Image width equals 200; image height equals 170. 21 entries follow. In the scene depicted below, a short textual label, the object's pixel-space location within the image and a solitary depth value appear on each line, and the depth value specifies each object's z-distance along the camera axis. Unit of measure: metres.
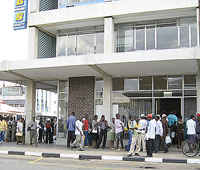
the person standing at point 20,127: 17.22
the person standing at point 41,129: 20.05
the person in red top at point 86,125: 16.36
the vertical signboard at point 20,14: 19.17
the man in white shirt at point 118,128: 14.86
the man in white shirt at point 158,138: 13.34
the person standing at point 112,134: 15.38
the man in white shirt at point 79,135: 14.13
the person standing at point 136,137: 11.91
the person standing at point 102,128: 15.41
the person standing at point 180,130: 14.82
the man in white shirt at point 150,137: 11.70
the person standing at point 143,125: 12.18
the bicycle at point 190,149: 12.20
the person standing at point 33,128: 16.50
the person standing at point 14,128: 20.43
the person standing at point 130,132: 14.19
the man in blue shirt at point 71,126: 15.15
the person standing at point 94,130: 15.94
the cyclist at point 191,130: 13.05
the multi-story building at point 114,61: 15.67
